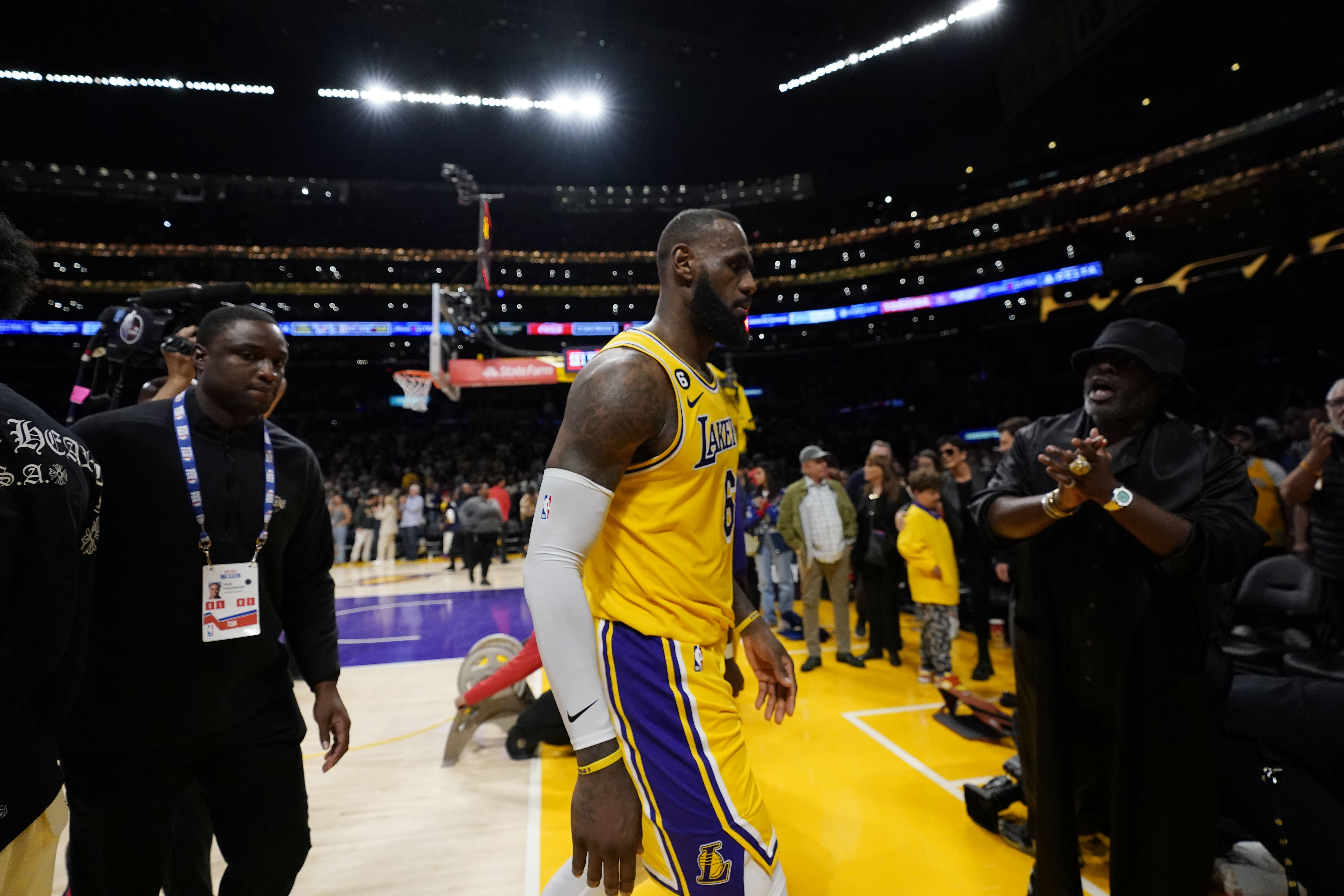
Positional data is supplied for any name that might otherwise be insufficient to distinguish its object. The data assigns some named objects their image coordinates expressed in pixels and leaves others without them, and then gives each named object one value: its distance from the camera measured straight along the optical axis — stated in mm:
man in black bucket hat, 2014
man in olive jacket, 6164
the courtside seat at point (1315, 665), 2846
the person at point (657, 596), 1302
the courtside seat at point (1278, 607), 3586
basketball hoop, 9609
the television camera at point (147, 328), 2557
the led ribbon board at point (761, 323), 24547
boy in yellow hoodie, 5512
